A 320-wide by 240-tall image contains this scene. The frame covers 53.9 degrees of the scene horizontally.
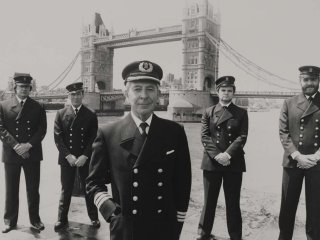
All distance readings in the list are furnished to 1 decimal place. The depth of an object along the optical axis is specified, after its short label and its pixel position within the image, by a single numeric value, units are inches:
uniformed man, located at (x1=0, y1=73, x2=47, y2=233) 137.3
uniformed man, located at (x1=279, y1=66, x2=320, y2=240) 117.6
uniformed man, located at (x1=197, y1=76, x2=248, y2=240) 127.7
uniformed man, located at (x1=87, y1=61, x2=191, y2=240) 71.6
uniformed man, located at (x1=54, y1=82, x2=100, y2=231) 144.0
